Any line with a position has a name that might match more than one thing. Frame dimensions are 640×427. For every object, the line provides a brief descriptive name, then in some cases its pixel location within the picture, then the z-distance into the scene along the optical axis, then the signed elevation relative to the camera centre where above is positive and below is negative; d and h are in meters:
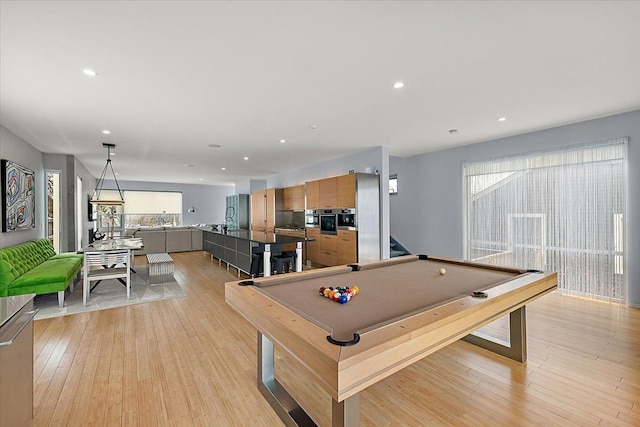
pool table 1.08 -0.54
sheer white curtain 3.81 -0.07
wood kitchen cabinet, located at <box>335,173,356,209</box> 5.40 +0.42
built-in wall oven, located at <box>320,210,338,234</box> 6.00 -0.21
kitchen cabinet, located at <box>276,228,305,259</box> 6.26 -0.54
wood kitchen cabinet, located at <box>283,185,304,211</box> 7.43 +0.42
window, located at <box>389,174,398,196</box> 6.98 +0.70
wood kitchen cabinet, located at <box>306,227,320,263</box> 6.53 -0.80
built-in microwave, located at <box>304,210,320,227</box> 6.64 -0.15
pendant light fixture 4.48 +0.23
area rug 3.84 -1.26
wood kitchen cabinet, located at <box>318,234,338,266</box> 5.97 -0.82
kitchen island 4.27 -0.64
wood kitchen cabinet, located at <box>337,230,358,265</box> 5.43 -0.67
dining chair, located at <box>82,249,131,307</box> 3.99 -0.70
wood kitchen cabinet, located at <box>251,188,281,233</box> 8.35 +0.11
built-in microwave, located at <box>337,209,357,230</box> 5.48 -0.13
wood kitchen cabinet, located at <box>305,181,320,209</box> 6.56 +0.45
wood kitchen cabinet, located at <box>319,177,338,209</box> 5.96 +0.44
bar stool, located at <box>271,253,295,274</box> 4.44 -0.81
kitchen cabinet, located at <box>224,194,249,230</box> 10.57 +0.06
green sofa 3.42 -0.76
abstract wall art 3.89 +0.29
